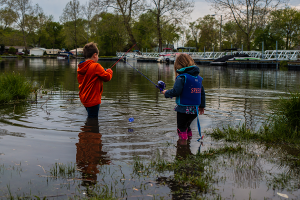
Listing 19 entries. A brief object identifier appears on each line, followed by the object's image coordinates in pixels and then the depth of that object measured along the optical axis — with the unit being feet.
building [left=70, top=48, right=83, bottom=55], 287.48
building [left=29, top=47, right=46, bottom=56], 322.14
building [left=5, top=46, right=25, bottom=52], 358.47
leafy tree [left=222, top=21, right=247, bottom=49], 254.59
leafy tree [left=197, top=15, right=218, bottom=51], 258.57
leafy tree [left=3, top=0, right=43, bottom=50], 237.06
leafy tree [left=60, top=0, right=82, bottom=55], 246.27
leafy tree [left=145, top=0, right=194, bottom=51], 171.42
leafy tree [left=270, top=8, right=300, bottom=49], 223.71
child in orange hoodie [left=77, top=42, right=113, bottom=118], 18.03
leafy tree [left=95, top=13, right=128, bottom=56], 273.56
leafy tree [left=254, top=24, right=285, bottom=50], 228.02
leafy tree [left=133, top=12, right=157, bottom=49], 184.14
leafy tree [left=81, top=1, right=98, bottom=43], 243.60
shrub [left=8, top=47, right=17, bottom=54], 317.22
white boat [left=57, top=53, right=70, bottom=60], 228.22
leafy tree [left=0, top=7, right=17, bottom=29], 240.73
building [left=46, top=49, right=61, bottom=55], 332.43
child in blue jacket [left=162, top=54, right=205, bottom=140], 14.76
